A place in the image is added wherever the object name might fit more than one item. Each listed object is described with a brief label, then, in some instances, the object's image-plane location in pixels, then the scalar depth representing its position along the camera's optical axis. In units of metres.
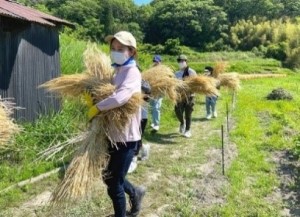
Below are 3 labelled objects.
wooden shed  3.92
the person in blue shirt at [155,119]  5.07
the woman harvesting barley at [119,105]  2.14
